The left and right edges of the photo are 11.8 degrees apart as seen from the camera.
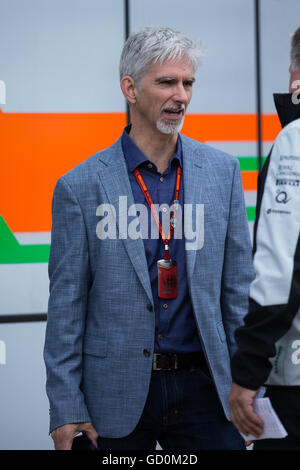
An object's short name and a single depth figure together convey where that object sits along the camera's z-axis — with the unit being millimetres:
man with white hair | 3392
